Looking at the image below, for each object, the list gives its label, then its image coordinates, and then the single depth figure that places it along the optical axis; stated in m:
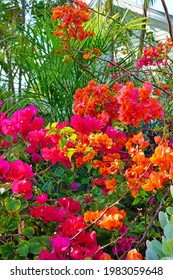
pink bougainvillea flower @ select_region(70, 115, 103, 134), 1.82
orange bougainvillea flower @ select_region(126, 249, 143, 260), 1.20
